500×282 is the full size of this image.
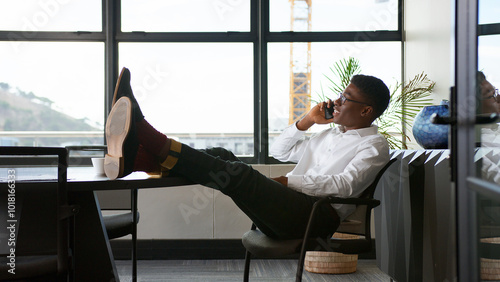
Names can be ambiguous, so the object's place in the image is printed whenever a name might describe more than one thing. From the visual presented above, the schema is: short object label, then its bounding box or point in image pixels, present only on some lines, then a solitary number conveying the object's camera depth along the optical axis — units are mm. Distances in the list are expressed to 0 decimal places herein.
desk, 1919
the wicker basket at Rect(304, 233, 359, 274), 3293
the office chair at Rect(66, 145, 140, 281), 2455
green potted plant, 3469
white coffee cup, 1952
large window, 3859
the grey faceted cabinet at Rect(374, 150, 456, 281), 2076
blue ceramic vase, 2291
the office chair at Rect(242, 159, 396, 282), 1866
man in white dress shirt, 1735
